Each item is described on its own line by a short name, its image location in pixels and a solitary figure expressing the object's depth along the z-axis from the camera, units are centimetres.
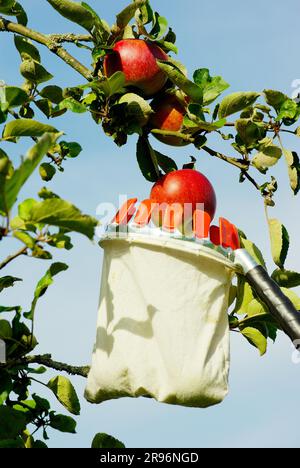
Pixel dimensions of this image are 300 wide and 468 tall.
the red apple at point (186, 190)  195
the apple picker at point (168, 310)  185
